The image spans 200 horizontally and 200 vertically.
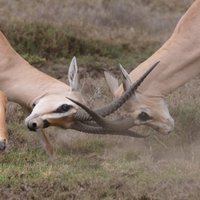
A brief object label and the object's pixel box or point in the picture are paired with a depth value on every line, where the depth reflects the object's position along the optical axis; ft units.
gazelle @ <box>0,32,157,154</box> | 61.72
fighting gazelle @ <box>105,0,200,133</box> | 65.77
